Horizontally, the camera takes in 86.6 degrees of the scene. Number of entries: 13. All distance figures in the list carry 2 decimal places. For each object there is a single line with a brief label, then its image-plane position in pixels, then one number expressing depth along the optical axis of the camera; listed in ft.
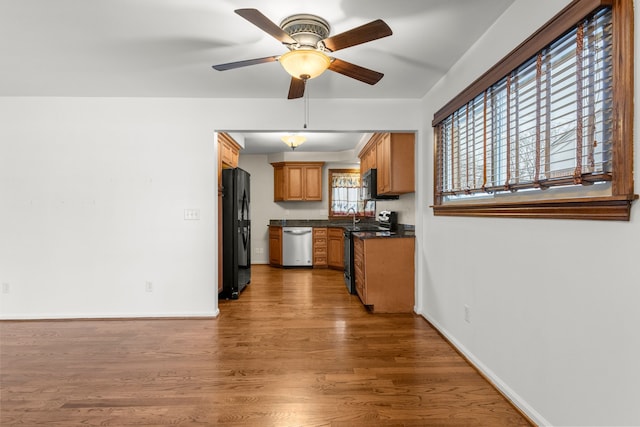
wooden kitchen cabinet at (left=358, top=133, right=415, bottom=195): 12.53
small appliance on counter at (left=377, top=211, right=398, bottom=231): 15.32
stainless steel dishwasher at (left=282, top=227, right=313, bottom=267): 21.93
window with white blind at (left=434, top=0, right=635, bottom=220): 4.29
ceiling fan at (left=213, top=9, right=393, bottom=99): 5.80
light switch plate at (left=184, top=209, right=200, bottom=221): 11.94
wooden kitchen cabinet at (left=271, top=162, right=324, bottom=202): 23.07
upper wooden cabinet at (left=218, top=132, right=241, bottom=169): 14.26
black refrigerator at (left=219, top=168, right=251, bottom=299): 14.48
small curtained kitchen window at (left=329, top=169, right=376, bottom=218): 23.88
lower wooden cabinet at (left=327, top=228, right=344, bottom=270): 21.18
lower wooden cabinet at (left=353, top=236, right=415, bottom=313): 12.30
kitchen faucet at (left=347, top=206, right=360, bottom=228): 23.59
